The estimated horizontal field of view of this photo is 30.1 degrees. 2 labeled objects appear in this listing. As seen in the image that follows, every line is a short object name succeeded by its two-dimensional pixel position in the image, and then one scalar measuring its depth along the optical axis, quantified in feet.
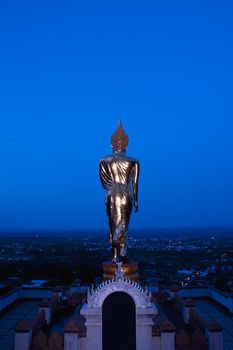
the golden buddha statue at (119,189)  39.34
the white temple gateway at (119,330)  30.83
